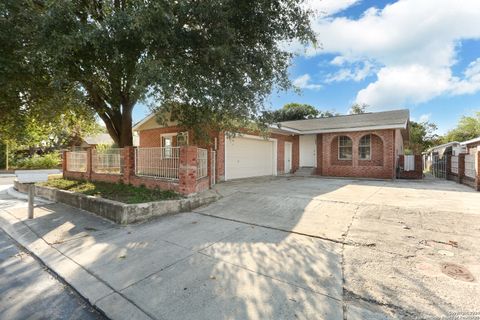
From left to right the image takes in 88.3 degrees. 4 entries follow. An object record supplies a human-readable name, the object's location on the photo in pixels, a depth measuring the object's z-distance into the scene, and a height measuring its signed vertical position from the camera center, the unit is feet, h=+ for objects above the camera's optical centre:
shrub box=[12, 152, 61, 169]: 81.10 -1.32
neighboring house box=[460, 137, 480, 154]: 45.13 +2.38
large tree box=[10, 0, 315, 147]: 18.40 +9.28
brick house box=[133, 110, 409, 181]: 41.96 +1.87
